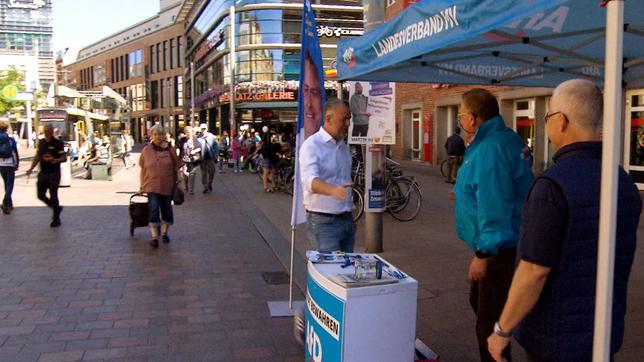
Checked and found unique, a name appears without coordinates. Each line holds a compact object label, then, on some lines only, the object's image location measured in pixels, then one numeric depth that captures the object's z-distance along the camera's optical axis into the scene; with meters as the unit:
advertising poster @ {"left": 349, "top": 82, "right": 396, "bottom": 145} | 7.04
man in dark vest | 2.04
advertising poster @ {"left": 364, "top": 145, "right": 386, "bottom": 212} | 7.25
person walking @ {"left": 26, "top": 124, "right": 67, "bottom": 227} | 9.65
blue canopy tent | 1.81
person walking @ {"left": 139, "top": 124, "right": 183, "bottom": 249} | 8.02
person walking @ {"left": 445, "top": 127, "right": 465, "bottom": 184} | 16.34
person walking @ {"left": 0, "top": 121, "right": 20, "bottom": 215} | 10.91
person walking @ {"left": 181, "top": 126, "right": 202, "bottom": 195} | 14.53
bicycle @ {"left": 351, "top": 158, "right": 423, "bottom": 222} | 10.26
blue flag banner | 4.70
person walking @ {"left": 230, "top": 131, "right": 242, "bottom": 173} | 23.33
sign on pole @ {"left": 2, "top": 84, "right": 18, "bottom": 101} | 31.90
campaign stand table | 2.79
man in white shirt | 4.04
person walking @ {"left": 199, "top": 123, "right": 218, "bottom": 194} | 14.78
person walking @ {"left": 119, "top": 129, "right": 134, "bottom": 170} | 25.57
